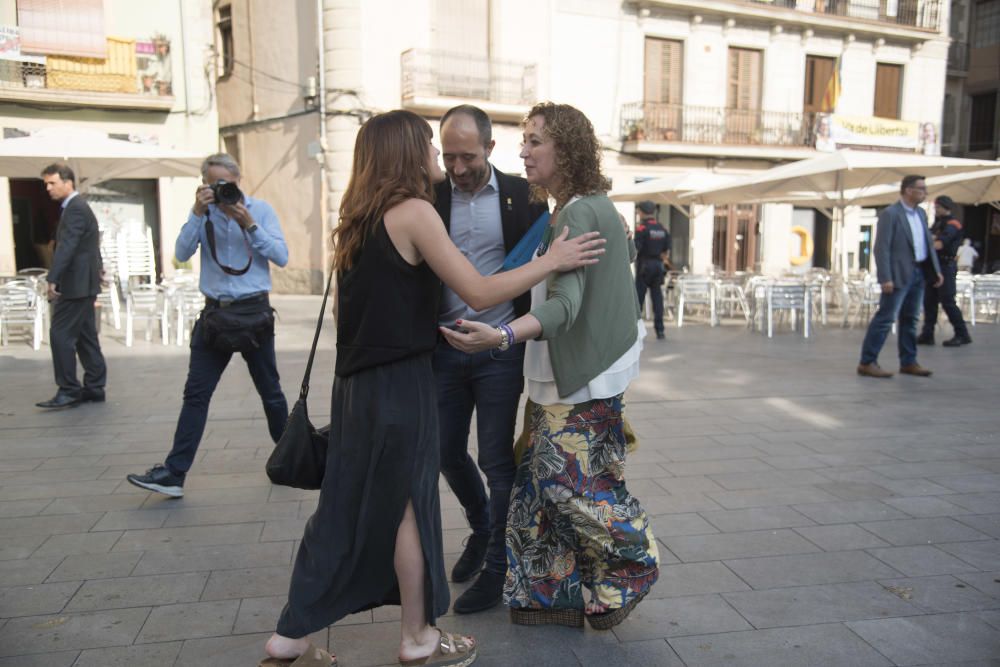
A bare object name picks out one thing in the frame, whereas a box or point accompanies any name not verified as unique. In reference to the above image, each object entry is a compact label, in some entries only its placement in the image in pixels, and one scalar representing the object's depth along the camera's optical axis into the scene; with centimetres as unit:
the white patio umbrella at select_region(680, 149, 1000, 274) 1073
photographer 416
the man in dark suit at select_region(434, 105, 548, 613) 295
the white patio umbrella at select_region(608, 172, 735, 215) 1425
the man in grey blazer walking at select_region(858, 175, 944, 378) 757
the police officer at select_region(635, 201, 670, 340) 1101
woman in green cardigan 264
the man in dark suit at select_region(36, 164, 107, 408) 634
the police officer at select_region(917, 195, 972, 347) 1034
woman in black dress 236
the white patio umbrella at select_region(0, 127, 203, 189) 998
